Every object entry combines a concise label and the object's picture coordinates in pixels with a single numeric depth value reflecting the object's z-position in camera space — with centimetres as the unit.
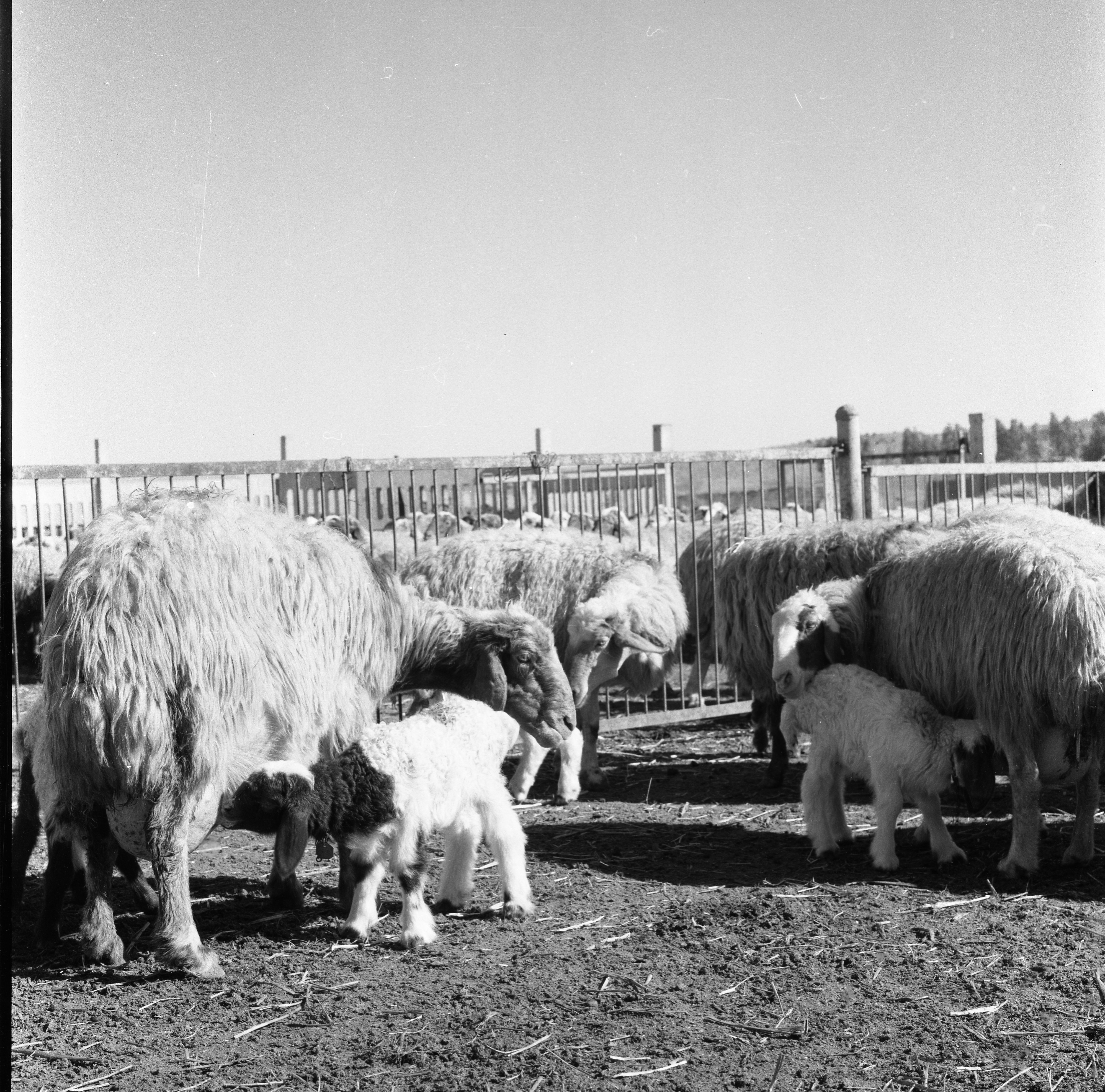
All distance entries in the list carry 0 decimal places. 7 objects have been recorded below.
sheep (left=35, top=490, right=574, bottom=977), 410
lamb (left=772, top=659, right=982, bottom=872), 531
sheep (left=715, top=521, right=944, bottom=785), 794
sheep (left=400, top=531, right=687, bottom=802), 735
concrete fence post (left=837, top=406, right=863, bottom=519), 983
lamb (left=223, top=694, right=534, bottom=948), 431
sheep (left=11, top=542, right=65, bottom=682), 1341
